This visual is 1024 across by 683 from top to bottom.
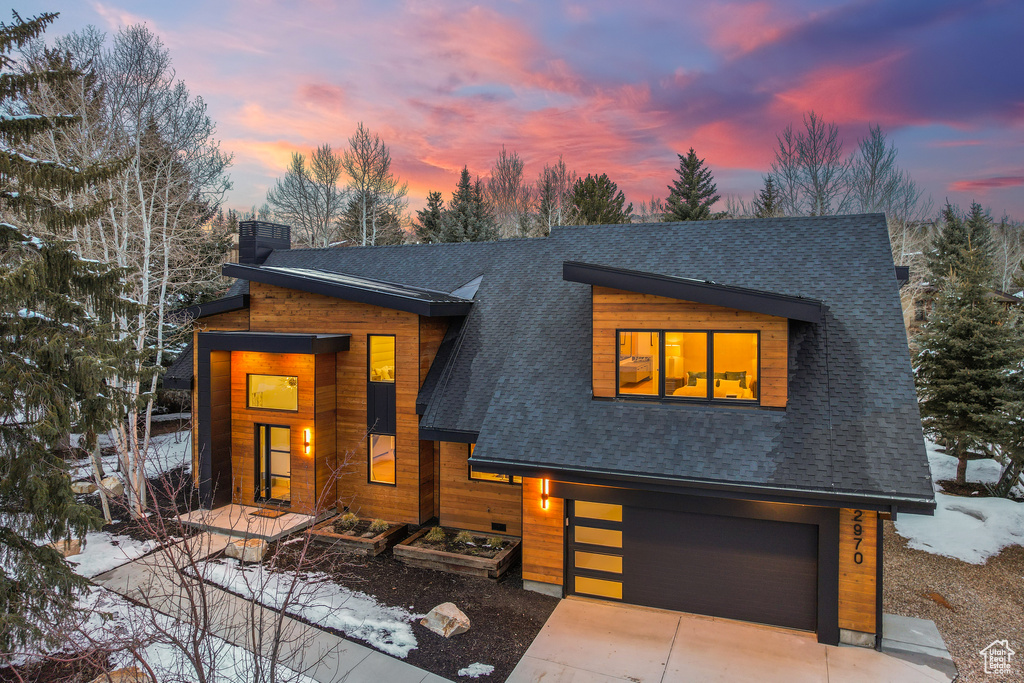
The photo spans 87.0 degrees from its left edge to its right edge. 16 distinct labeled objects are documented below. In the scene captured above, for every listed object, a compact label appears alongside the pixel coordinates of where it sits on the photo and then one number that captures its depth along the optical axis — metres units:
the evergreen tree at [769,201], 31.38
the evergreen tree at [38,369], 6.98
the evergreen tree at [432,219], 34.16
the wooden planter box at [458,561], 9.92
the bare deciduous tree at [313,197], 34.66
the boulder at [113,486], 14.73
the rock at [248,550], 9.98
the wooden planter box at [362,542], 10.81
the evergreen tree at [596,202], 36.69
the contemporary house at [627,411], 7.75
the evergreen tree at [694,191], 32.94
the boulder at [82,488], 12.73
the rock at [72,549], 10.77
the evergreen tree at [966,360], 13.23
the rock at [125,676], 6.52
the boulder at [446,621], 8.08
